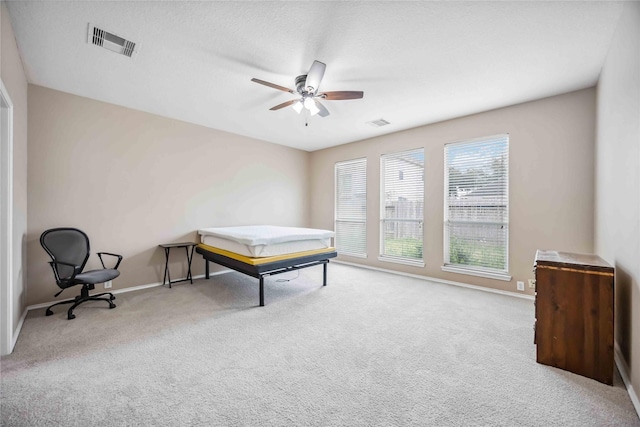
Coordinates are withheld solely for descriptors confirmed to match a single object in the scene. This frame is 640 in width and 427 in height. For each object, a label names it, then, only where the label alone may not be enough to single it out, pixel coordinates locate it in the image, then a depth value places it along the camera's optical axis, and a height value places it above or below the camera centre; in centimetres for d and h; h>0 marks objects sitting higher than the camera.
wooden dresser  186 -71
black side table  404 -67
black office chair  284 -58
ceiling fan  241 +125
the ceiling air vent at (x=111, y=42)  221 +150
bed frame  324 -67
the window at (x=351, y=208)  557 +17
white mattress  335 -35
